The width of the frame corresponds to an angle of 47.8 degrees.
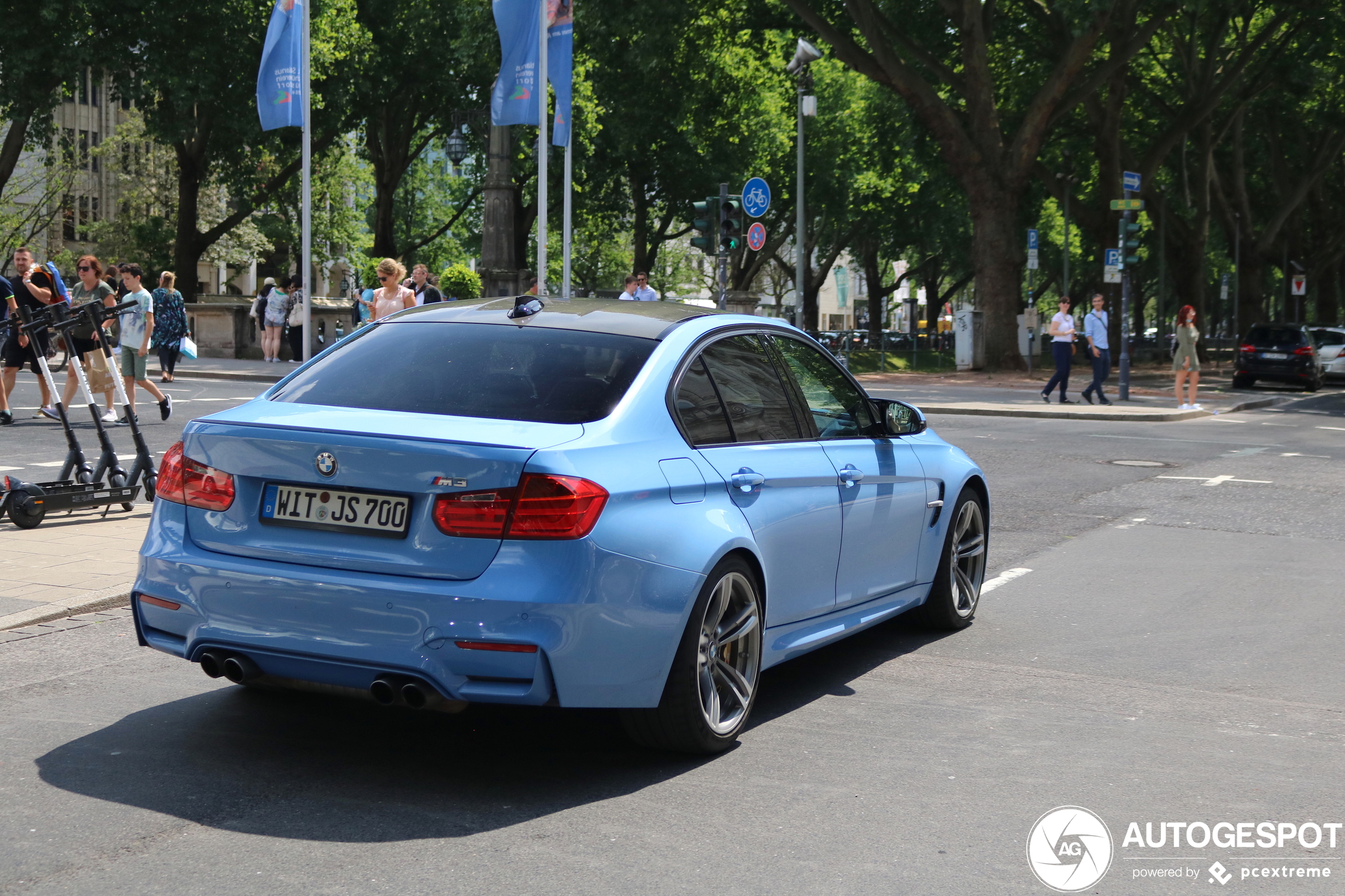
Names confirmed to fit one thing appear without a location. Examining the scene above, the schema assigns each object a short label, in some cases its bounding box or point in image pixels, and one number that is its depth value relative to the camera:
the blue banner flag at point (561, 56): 23.27
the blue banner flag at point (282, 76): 25.11
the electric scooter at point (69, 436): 9.72
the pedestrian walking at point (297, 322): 33.53
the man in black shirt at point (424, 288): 19.98
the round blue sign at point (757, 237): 25.69
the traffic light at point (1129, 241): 27.91
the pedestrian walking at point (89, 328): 13.65
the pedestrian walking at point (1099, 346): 26.09
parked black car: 35.50
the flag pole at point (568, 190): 24.36
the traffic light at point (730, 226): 22.48
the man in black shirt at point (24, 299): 15.20
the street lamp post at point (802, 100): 33.50
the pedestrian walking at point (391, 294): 17.09
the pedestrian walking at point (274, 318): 34.00
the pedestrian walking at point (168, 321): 22.52
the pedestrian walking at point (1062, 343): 25.86
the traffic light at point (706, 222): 22.52
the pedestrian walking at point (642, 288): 25.77
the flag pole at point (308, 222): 25.67
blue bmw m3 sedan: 4.48
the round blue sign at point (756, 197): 24.80
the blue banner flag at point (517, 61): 22.69
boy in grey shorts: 15.44
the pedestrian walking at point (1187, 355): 25.55
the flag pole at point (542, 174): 22.47
